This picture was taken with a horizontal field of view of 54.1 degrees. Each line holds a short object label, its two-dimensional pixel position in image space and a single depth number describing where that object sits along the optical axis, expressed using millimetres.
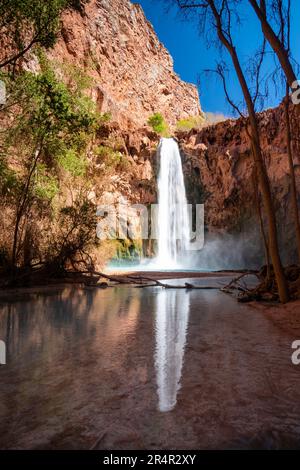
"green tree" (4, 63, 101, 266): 9719
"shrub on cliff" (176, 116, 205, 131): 46000
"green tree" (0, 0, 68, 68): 7594
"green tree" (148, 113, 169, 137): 37688
